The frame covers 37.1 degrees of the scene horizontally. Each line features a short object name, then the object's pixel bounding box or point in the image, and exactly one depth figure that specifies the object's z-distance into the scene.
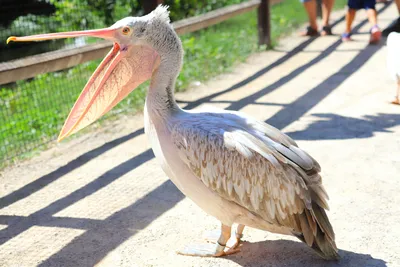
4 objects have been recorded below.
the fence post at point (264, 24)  8.48
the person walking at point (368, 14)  7.95
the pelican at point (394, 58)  5.36
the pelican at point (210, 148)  2.86
